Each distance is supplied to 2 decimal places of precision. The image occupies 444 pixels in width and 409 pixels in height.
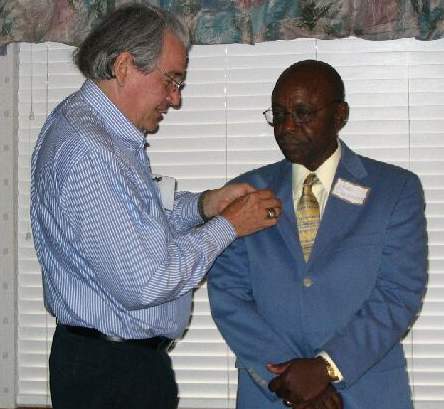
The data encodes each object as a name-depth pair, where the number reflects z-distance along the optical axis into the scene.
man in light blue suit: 2.76
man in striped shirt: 2.58
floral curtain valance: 3.52
